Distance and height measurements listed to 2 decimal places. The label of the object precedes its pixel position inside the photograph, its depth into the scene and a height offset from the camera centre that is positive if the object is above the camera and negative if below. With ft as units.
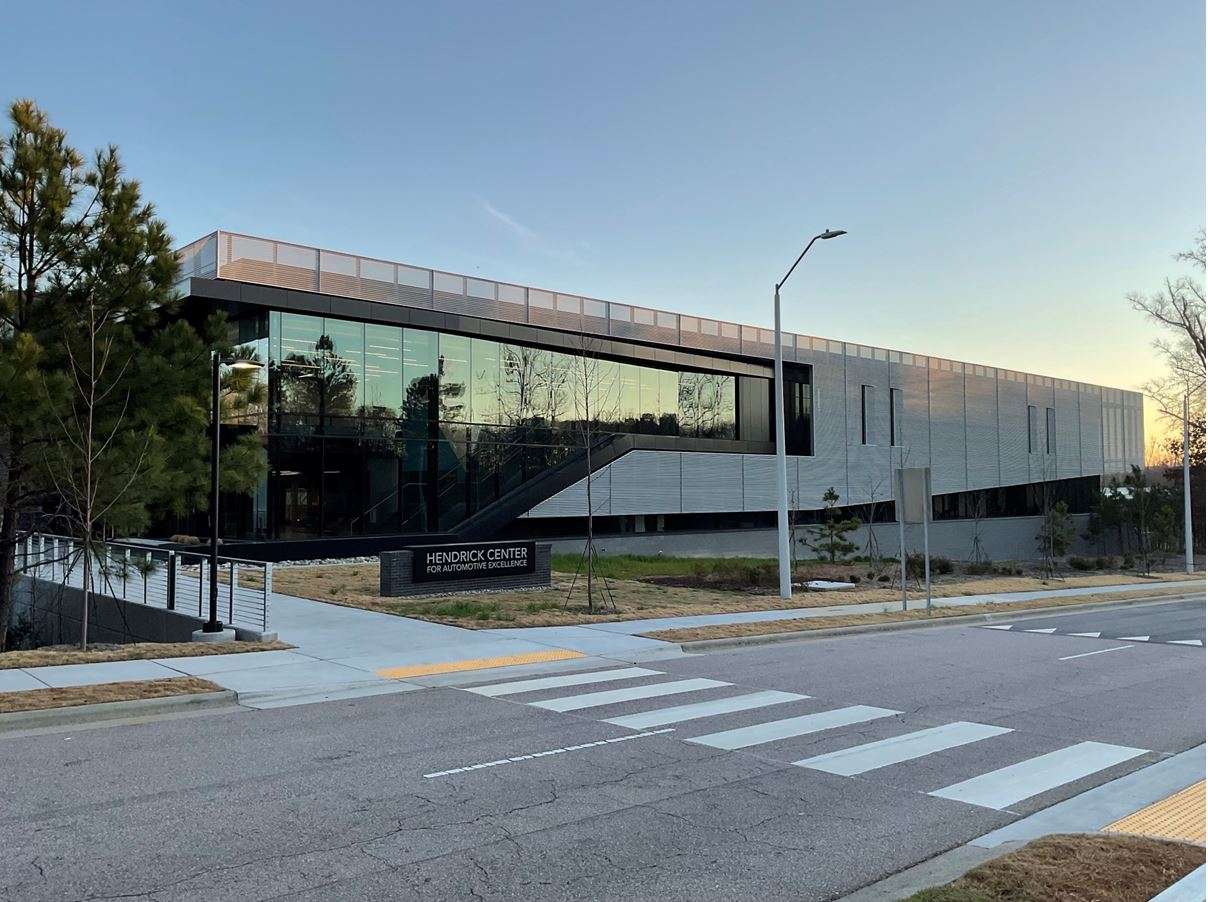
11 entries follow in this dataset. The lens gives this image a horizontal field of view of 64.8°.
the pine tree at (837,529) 119.24 -1.49
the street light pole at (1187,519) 135.33 -0.84
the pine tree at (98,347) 55.42 +11.06
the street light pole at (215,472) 51.65 +2.84
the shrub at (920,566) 111.79 -6.19
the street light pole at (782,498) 75.00 +1.56
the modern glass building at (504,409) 98.17 +14.87
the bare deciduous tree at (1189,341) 146.51 +27.41
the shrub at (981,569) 121.39 -7.02
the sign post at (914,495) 68.69 +1.55
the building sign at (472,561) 73.46 -3.17
